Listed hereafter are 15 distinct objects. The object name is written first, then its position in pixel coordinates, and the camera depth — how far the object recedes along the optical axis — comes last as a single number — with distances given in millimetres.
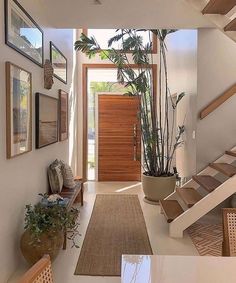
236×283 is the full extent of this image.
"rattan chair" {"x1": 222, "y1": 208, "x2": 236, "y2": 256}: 1238
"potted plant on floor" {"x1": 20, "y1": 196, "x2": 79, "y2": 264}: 2029
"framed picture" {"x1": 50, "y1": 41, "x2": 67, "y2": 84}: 3156
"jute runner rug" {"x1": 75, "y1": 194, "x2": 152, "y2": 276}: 2199
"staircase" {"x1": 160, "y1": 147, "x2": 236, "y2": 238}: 2704
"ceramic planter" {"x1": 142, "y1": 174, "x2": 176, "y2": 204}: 3847
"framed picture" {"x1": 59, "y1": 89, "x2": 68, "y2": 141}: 3484
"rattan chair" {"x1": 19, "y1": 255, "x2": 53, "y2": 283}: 766
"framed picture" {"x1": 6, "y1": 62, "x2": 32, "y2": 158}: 1889
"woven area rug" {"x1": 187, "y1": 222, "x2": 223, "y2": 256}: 2481
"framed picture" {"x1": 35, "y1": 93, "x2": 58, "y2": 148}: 2546
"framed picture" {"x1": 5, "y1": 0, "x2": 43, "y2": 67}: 1922
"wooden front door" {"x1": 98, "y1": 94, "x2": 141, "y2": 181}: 5334
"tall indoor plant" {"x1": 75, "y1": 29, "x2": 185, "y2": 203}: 3884
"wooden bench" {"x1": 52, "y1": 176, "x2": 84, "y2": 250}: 2772
